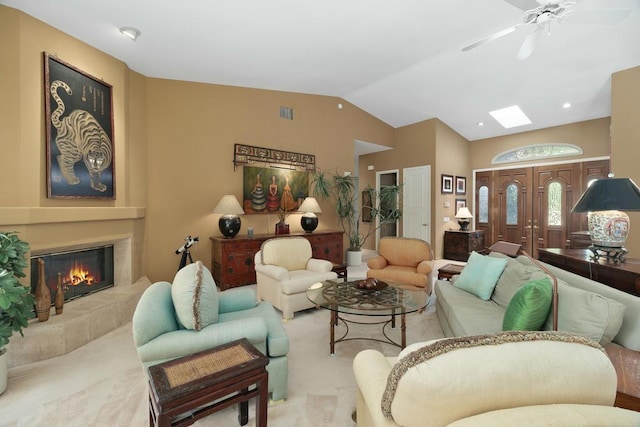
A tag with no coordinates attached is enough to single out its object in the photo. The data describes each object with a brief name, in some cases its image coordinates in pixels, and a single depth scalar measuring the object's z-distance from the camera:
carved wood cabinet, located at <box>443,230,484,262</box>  6.38
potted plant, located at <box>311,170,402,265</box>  5.94
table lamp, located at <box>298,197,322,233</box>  5.44
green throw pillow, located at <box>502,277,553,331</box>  1.73
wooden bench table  1.28
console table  2.19
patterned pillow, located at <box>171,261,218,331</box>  1.85
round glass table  2.39
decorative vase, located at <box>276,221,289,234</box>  5.27
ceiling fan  2.42
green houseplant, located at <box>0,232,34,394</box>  1.92
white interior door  6.69
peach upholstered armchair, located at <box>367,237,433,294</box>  3.66
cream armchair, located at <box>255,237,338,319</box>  3.33
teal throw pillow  2.74
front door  5.75
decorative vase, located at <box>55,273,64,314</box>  2.76
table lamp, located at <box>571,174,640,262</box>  2.28
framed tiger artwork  2.87
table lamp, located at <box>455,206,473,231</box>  6.65
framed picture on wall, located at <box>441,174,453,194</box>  6.65
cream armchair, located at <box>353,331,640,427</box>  0.86
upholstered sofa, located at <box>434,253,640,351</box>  1.55
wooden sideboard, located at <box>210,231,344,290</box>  4.43
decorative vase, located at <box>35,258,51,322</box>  2.58
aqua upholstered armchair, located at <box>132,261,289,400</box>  1.71
